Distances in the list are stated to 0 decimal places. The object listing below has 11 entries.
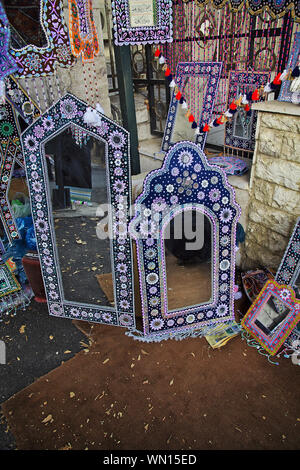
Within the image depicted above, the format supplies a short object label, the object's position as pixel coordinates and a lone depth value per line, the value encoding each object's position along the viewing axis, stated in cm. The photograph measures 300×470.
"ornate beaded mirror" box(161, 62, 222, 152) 398
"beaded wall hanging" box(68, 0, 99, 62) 356
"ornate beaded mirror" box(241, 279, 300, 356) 276
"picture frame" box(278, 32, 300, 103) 312
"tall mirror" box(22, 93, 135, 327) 256
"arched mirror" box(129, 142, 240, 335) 255
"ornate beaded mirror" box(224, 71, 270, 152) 375
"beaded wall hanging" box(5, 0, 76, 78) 305
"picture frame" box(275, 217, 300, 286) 281
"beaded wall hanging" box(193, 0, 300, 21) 293
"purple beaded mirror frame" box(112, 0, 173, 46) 360
